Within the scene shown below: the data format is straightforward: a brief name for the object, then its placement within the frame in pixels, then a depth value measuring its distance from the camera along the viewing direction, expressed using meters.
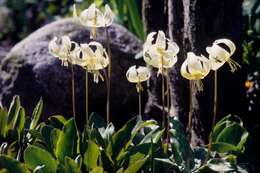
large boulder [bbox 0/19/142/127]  6.53
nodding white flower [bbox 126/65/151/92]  4.10
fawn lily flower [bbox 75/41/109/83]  4.01
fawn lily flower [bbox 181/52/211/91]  3.65
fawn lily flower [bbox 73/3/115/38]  4.13
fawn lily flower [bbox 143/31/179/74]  3.77
